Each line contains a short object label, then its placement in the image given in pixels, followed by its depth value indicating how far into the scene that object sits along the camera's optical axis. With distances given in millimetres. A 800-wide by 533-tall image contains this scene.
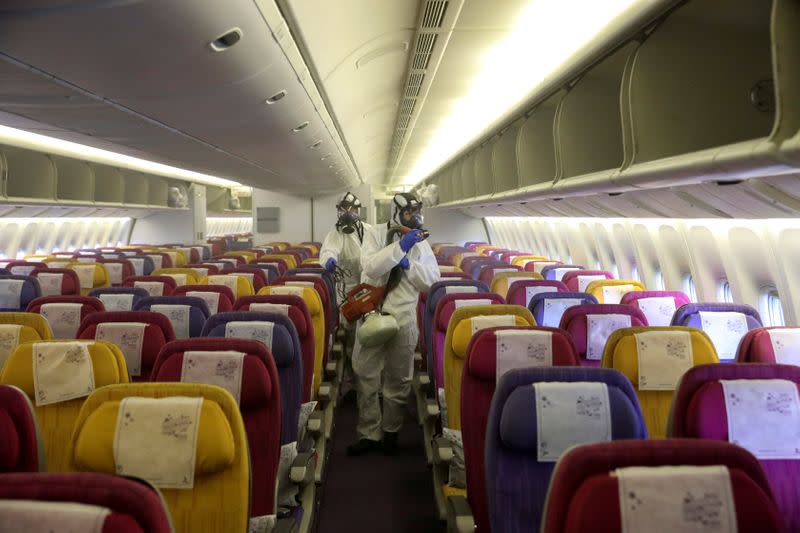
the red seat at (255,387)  3012
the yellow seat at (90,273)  9102
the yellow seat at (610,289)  6375
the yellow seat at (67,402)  3090
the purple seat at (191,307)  4832
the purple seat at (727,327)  4086
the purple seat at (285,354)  3764
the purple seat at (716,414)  2277
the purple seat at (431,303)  5422
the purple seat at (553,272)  8582
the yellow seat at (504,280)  7406
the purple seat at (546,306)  5078
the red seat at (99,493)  1435
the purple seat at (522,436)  2344
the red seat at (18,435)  2146
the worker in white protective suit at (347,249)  8258
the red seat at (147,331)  3904
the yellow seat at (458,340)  3818
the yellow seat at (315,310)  5699
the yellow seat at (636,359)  3277
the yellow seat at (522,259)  10992
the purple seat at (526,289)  6258
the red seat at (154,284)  7156
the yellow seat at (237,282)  7148
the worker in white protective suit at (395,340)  5930
